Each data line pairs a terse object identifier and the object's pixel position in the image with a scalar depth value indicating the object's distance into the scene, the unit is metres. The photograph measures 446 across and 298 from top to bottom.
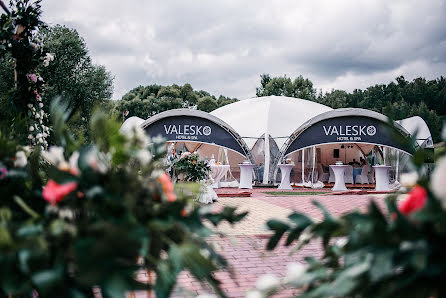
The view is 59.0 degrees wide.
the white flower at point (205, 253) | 1.21
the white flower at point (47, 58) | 5.16
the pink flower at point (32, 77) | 4.95
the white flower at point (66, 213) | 1.14
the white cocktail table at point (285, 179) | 15.43
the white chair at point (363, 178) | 18.97
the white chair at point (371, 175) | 19.33
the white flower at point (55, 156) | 1.33
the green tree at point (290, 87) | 41.91
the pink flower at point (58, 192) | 1.16
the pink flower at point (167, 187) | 1.32
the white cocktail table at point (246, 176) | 15.83
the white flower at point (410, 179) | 1.14
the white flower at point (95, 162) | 1.23
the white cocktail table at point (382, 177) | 14.38
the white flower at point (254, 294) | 1.23
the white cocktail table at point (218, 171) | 13.70
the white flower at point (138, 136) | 1.35
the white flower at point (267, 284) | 1.23
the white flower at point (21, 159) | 1.56
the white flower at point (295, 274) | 1.16
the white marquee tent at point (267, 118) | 18.42
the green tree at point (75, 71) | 22.95
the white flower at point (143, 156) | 1.31
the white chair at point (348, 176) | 18.62
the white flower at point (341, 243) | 1.28
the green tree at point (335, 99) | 44.00
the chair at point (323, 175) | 20.09
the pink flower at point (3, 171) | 1.52
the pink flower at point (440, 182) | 0.90
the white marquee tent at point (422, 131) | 16.75
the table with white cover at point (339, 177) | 15.22
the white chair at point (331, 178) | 19.72
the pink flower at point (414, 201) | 1.02
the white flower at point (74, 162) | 1.27
